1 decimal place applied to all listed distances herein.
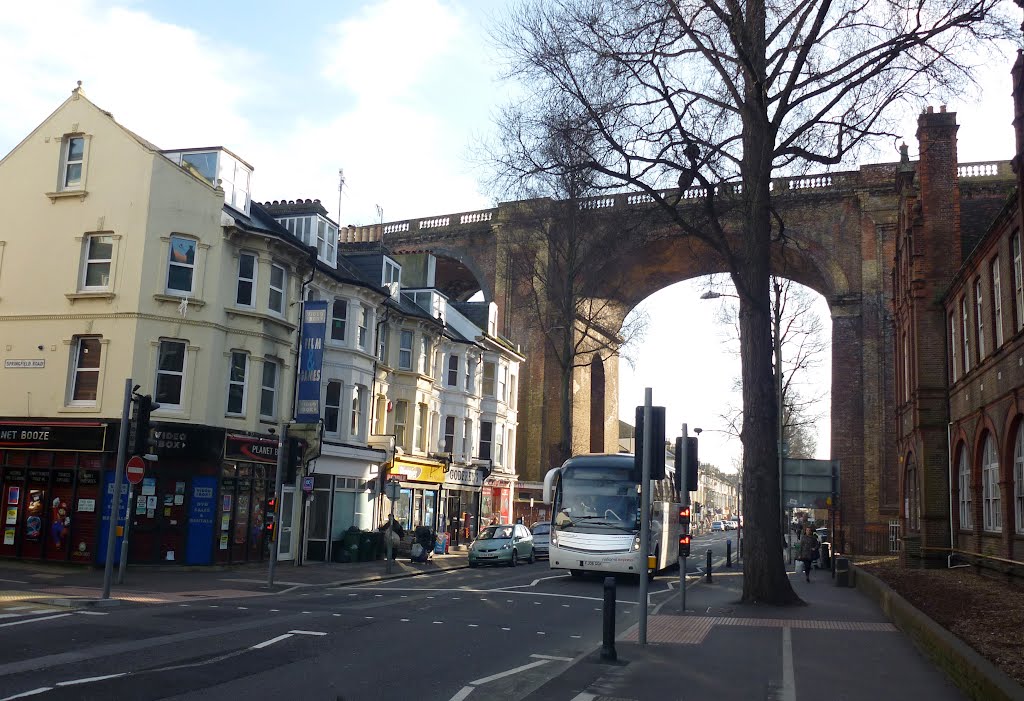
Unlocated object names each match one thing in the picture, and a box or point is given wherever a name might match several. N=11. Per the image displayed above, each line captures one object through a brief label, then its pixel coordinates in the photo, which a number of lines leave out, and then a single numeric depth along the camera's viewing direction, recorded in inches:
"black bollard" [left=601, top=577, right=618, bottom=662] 422.0
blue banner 1083.9
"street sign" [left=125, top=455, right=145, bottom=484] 683.4
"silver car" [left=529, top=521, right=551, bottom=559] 1489.9
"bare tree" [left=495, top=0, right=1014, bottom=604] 690.8
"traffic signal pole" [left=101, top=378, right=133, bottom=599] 644.5
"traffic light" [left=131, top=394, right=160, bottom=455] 686.9
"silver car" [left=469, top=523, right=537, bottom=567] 1244.5
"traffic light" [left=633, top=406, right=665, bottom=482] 489.1
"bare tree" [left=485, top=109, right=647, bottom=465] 1386.6
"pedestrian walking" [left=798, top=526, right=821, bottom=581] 1100.3
